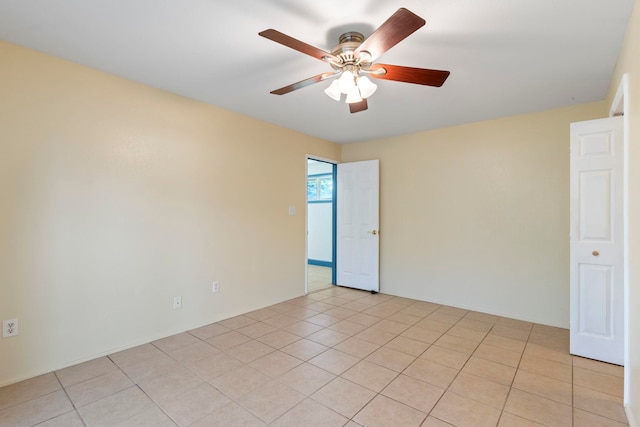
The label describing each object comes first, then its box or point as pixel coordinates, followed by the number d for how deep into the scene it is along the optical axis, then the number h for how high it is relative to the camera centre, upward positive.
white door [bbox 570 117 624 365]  2.44 -0.19
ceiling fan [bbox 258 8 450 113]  1.69 +0.93
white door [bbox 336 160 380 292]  4.65 -0.16
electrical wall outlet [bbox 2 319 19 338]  2.14 -0.81
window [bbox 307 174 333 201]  6.91 +0.65
